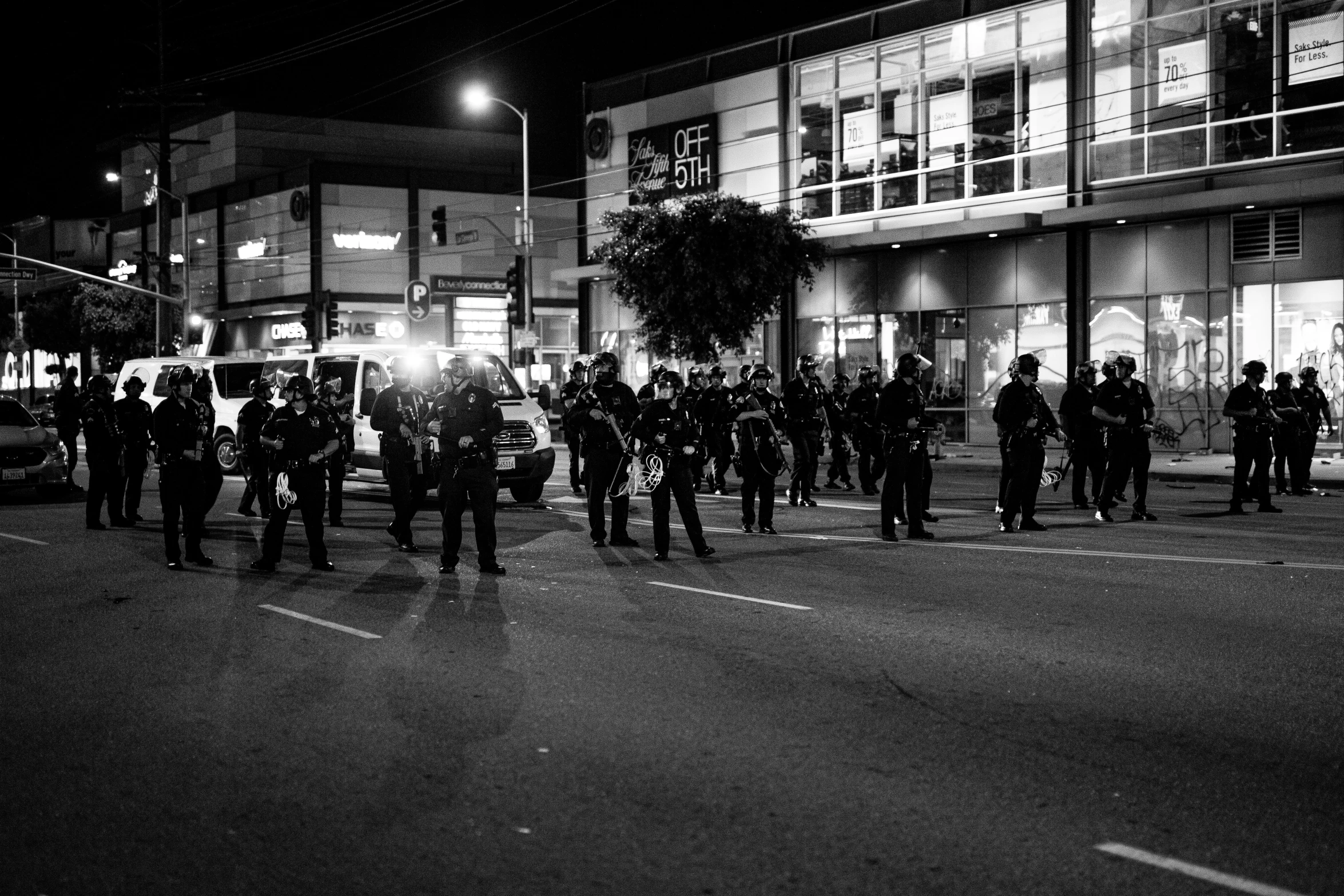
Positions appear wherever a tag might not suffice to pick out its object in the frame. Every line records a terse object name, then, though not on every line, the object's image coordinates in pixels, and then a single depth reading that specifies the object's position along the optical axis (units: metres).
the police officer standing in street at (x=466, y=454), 12.03
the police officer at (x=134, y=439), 16.25
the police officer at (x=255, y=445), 15.99
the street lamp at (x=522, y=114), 36.89
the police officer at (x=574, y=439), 20.58
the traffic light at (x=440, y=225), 37.66
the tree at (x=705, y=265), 32.06
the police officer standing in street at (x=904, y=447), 14.20
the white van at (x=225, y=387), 24.44
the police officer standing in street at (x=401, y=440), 14.29
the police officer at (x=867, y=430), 19.12
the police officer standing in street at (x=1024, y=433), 14.65
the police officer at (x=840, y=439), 20.92
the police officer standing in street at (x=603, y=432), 13.99
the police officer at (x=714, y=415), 17.84
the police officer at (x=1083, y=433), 17.45
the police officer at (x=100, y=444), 16.39
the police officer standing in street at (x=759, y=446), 14.78
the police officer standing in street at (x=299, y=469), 12.46
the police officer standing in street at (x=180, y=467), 12.71
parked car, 20.42
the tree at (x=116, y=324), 65.56
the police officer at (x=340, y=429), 16.11
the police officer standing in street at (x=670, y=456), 13.09
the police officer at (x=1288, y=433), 18.88
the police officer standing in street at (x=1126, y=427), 16.03
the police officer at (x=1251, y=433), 16.91
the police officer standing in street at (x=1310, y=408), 19.66
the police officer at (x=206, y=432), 13.00
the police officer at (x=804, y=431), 17.94
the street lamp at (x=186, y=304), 44.26
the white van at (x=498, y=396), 19.06
